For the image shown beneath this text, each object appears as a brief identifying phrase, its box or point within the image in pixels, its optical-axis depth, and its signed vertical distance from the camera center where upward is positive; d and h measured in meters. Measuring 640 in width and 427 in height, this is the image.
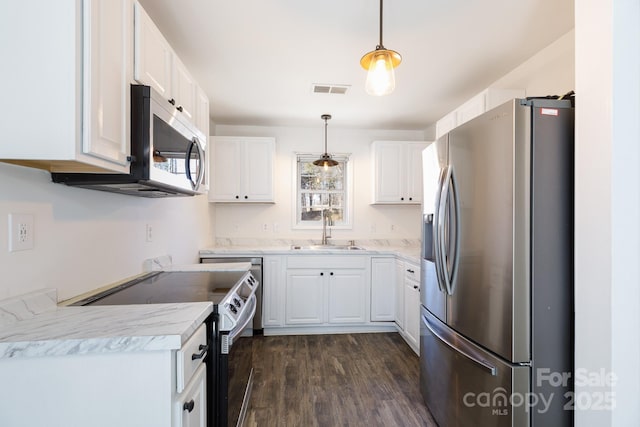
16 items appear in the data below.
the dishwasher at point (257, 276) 3.15 -0.65
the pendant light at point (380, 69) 1.42 +0.70
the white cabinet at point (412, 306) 2.68 -0.84
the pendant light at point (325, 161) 3.28 +0.58
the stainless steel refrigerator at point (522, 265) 1.25 -0.21
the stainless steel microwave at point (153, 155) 1.28 +0.28
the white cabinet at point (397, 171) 3.71 +0.54
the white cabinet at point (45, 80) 0.93 +0.41
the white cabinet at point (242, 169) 3.50 +0.52
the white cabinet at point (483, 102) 2.18 +0.85
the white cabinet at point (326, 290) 3.21 -0.82
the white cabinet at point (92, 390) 0.87 -0.52
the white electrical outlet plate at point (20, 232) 1.07 -0.07
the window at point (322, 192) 3.96 +0.29
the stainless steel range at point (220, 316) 1.29 -0.46
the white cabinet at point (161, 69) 1.35 +0.78
